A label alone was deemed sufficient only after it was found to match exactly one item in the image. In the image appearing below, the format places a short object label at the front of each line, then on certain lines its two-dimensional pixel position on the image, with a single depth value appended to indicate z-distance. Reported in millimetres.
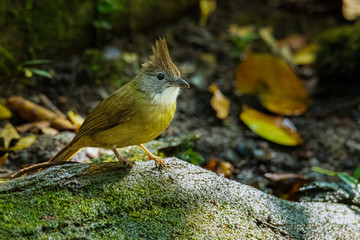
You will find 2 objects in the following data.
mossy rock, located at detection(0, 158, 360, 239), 4586
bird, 6055
